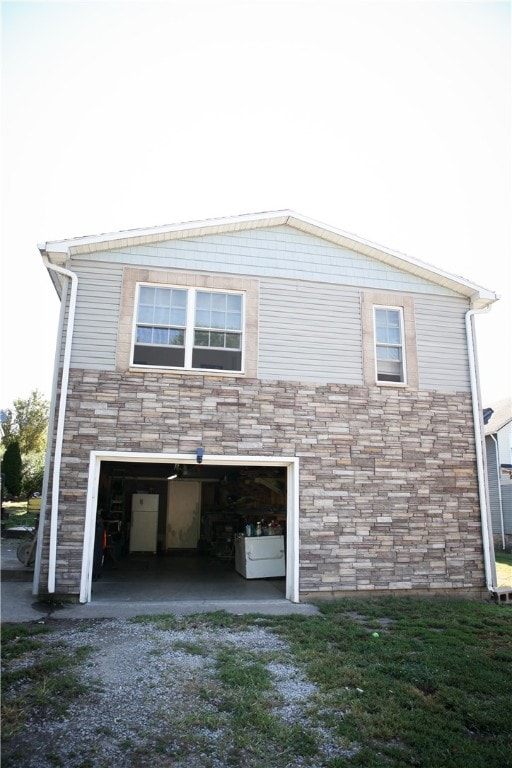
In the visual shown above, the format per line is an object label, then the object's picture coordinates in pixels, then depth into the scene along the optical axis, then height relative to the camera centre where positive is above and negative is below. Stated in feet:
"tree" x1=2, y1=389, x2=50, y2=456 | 91.33 +12.15
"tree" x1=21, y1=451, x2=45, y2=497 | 76.89 +2.45
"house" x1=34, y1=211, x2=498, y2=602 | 29.32 +6.19
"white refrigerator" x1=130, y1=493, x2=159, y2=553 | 50.44 -3.03
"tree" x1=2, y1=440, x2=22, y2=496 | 70.33 +3.24
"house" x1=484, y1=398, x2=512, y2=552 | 67.62 +2.68
